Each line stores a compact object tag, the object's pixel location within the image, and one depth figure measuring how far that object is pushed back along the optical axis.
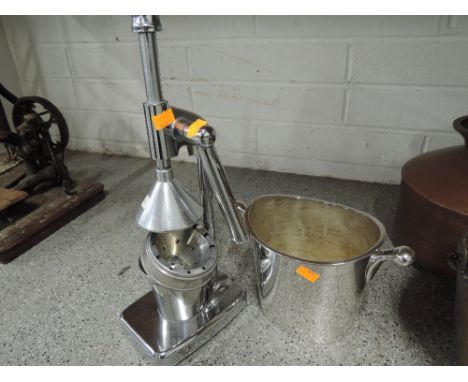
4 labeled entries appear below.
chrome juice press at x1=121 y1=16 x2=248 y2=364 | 0.38
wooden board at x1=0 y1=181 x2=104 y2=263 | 0.69
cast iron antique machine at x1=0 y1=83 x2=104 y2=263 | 0.72
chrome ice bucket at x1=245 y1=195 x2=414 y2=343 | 0.44
